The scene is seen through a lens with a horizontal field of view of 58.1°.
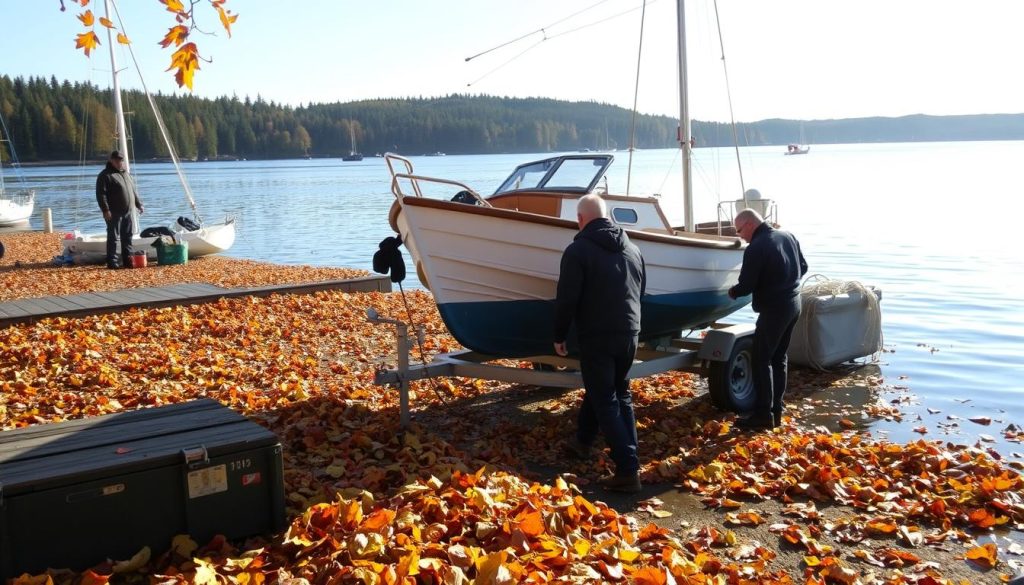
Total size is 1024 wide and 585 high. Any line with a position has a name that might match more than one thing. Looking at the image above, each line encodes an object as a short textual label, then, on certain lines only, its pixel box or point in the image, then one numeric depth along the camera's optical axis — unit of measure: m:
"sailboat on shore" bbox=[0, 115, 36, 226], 42.56
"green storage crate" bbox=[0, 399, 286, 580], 4.40
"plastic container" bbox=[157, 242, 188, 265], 21.78
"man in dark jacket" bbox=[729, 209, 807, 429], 7.97
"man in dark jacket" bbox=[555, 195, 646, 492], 6.39
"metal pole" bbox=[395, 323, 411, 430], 7.50
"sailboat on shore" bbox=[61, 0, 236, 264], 21.78
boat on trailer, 7.72
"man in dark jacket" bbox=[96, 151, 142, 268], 18.80
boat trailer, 7.58
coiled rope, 10.74
